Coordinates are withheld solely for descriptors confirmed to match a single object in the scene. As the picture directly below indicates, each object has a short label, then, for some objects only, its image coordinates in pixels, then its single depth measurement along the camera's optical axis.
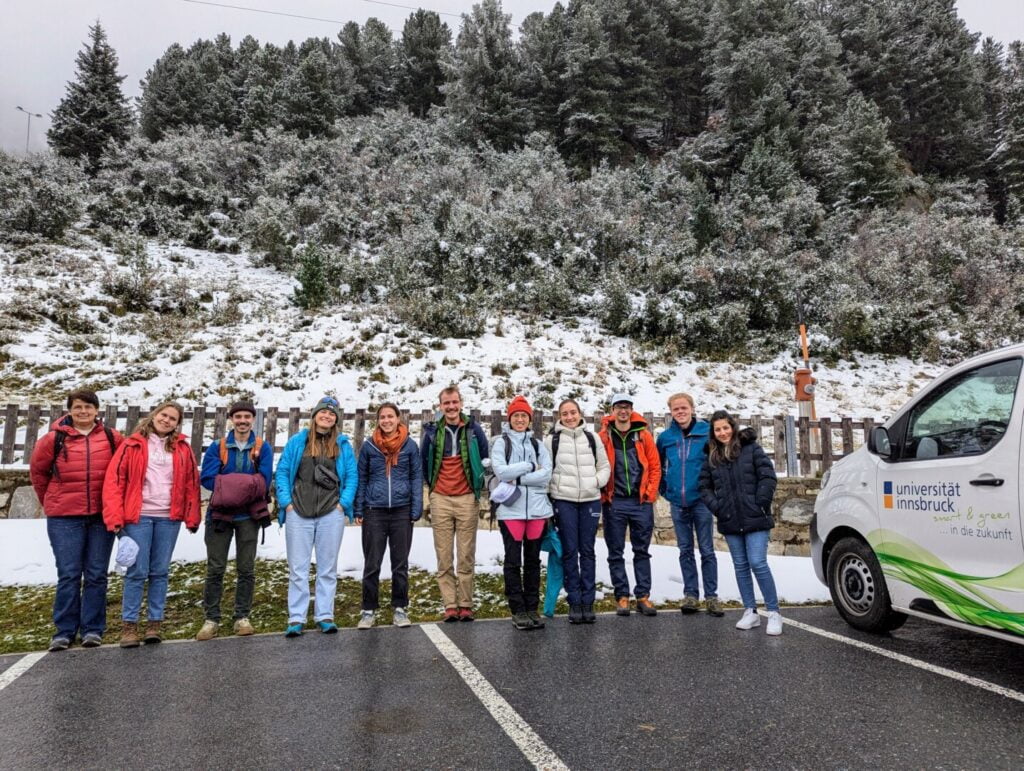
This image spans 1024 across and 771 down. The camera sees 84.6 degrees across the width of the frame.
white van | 3.27
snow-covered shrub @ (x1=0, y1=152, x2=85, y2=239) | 20.33
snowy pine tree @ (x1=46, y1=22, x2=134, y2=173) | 32.66
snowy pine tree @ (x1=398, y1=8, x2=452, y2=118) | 44.50
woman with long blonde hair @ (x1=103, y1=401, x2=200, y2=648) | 4.52
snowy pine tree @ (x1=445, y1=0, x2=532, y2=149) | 32.53
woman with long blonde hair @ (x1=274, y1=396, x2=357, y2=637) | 4.90
